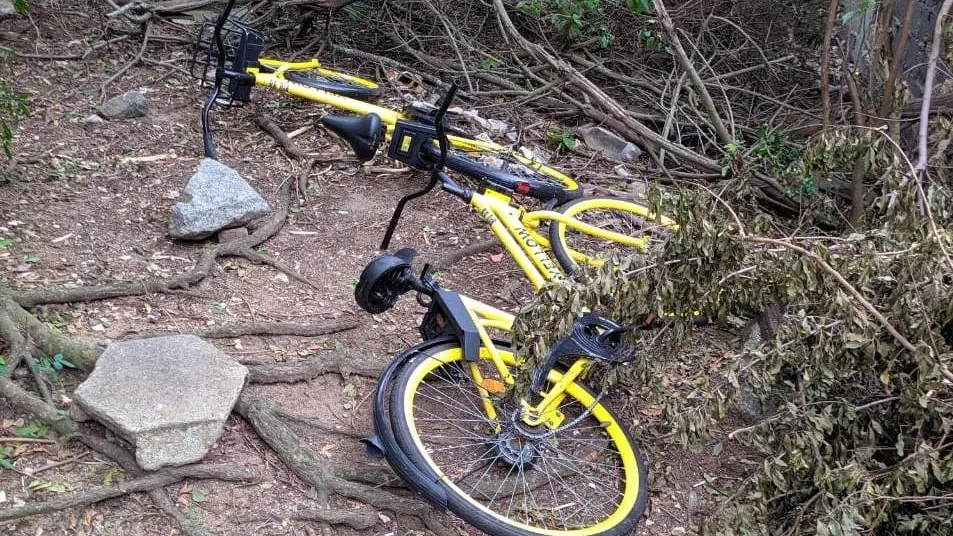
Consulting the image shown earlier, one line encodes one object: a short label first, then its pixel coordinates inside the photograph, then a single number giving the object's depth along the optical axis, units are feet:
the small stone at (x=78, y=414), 10.05
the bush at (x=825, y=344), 8.14
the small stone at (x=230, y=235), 14.74
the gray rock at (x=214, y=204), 14.30
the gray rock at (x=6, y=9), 21.22
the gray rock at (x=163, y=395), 9.67
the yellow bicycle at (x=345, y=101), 14.30
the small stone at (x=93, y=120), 17.87
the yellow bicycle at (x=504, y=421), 10.07
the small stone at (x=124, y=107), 18.12
